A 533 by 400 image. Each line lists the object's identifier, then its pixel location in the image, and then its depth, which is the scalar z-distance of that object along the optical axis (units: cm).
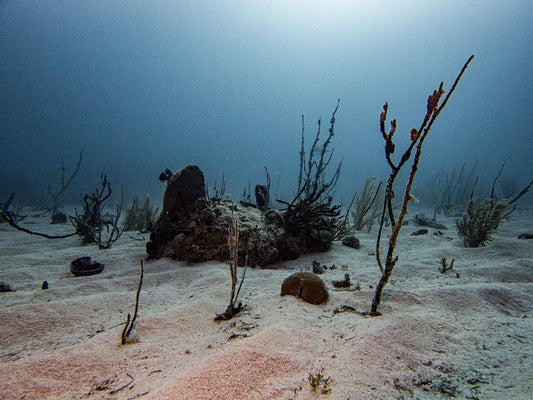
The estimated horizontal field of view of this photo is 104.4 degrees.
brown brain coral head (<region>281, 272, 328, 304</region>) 200
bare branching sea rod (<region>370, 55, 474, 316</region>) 128
